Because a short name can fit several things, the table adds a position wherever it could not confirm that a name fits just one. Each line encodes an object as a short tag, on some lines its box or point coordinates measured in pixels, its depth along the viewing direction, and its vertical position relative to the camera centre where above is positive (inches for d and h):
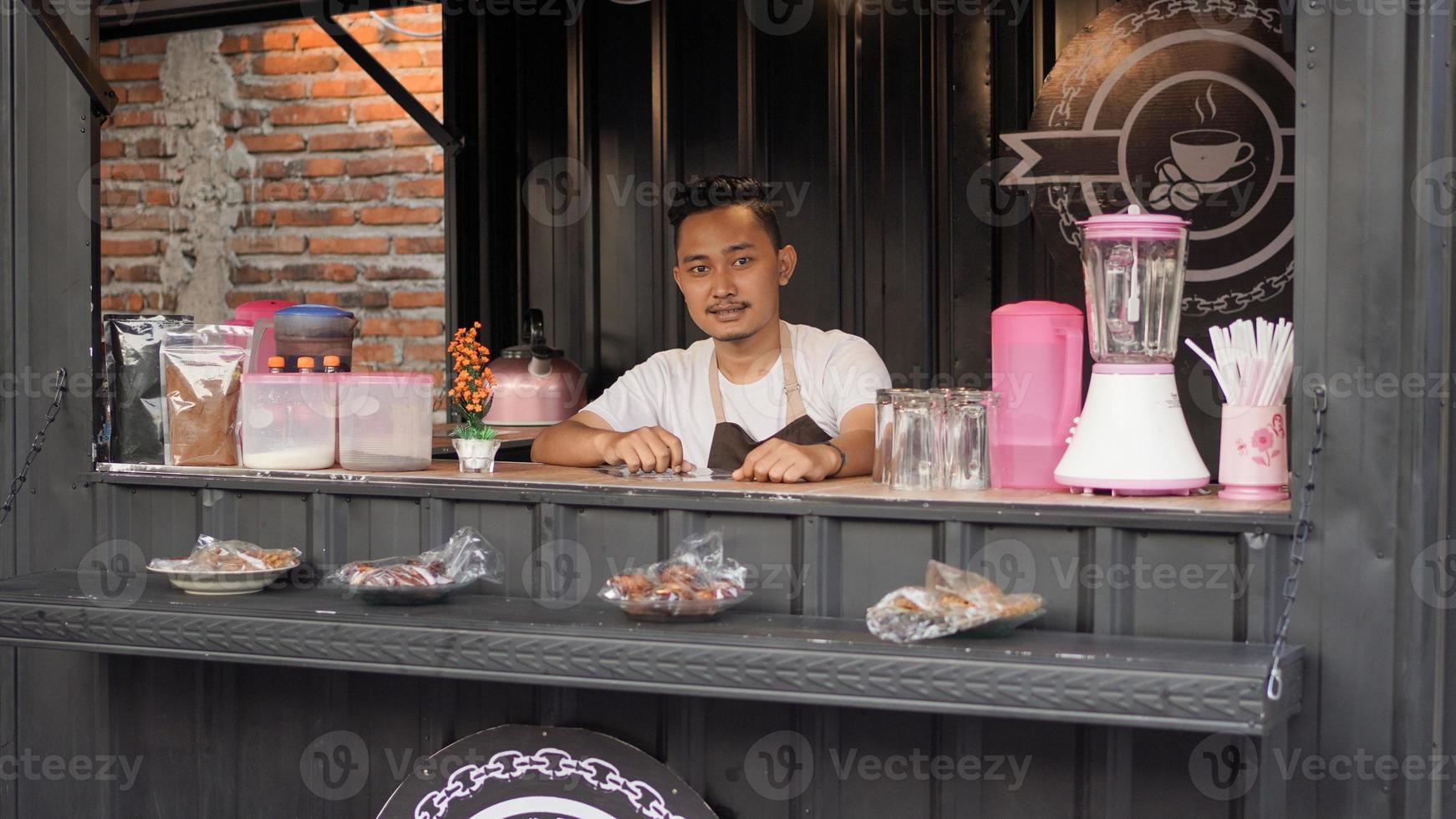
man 134.0 +1.2
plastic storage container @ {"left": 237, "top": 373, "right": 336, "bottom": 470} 107.3 -2.7
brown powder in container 109.5 -1.7
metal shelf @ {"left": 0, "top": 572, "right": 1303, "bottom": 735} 75.2 -15.9
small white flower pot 105.3 -5.3
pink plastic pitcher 95.6 -0.7
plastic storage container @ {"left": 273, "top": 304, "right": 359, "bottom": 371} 108.4 +3.8
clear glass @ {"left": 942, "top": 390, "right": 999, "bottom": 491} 95.0 -4.4
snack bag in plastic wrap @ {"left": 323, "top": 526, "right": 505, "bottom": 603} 93.8 -12.7
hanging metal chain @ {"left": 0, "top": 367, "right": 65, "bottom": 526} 107.4 -5.0
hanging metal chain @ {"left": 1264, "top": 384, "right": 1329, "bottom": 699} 77.6 -8.2
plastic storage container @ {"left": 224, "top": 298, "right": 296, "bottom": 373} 110.7 +2.9
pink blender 88.5 +0.9
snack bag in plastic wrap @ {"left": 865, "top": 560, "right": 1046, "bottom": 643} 81.4 -13.0
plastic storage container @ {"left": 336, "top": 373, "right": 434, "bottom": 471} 107.0 -2.9
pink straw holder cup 87.7 -4.6
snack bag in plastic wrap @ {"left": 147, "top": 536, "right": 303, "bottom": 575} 100.5 -12.5
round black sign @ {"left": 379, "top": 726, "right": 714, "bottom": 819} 94.3 -26.8
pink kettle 159.5 -0.8
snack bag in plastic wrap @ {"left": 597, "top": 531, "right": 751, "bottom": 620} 87.2 -12.6
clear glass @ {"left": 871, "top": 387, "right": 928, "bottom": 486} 97.7 -3.1
